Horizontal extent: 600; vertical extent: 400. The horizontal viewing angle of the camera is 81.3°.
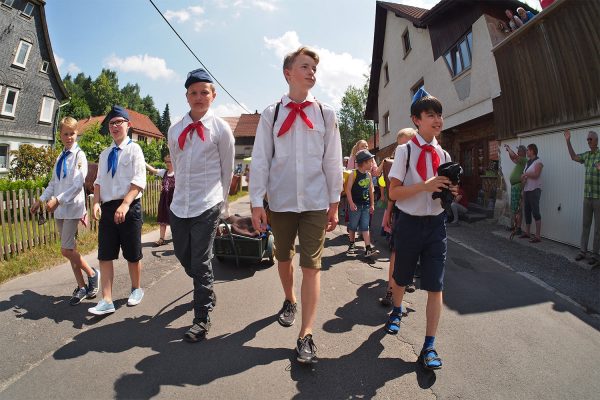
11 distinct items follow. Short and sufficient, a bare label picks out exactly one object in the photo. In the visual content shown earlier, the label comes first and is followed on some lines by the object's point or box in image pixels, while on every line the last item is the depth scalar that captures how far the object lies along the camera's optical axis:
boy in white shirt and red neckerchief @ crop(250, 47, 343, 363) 2.77
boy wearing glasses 3.61
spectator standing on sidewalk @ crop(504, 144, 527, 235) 7.83
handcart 5.15
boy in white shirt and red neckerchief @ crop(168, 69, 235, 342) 3.13
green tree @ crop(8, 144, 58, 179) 16.81
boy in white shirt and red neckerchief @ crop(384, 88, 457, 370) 2.71
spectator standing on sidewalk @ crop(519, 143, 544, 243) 7.16
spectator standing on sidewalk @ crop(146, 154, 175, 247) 7.12
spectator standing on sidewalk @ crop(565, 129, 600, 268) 5.45
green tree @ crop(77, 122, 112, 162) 25.61
